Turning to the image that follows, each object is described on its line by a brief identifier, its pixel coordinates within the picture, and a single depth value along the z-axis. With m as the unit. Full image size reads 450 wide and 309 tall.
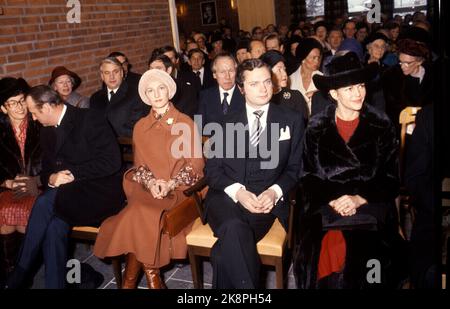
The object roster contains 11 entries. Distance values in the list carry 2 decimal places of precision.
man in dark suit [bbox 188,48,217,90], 6.79
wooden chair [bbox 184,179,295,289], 2.78
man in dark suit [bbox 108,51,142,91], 5.04
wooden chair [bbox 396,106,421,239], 3.27
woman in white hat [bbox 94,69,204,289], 3.04
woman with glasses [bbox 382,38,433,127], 4.15
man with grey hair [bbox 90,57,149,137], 4.70
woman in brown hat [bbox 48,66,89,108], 4.62
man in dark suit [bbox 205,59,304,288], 2.92
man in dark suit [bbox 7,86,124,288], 3.17
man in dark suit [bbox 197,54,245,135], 4.54
